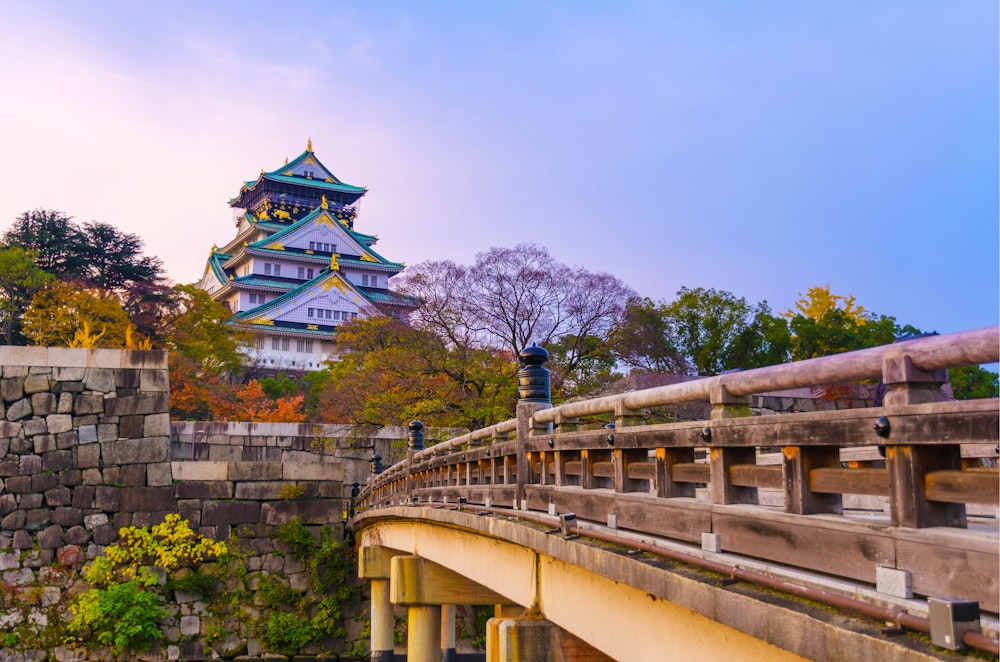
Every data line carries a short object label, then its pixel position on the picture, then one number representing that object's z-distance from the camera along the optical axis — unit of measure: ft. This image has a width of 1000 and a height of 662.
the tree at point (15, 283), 113.39
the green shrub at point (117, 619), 66.08
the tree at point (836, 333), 99.09
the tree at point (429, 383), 74.08
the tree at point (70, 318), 107.55
